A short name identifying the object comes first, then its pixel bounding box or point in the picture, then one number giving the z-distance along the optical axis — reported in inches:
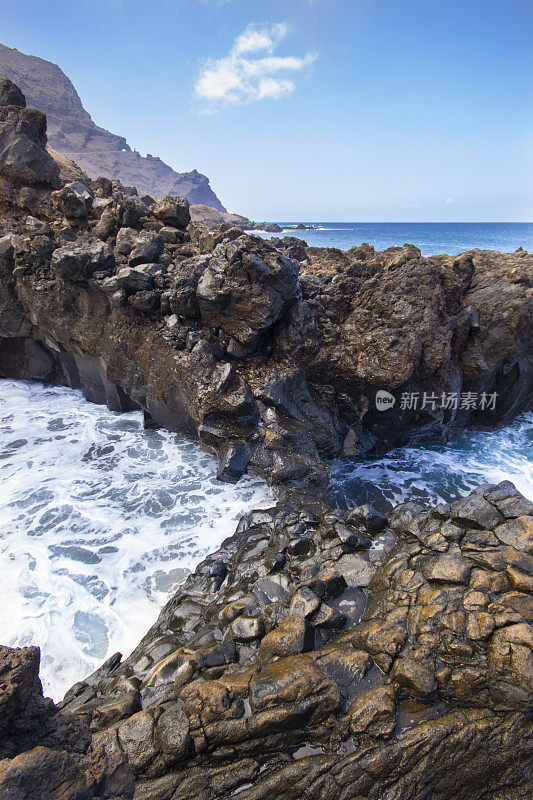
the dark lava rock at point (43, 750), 101.0
